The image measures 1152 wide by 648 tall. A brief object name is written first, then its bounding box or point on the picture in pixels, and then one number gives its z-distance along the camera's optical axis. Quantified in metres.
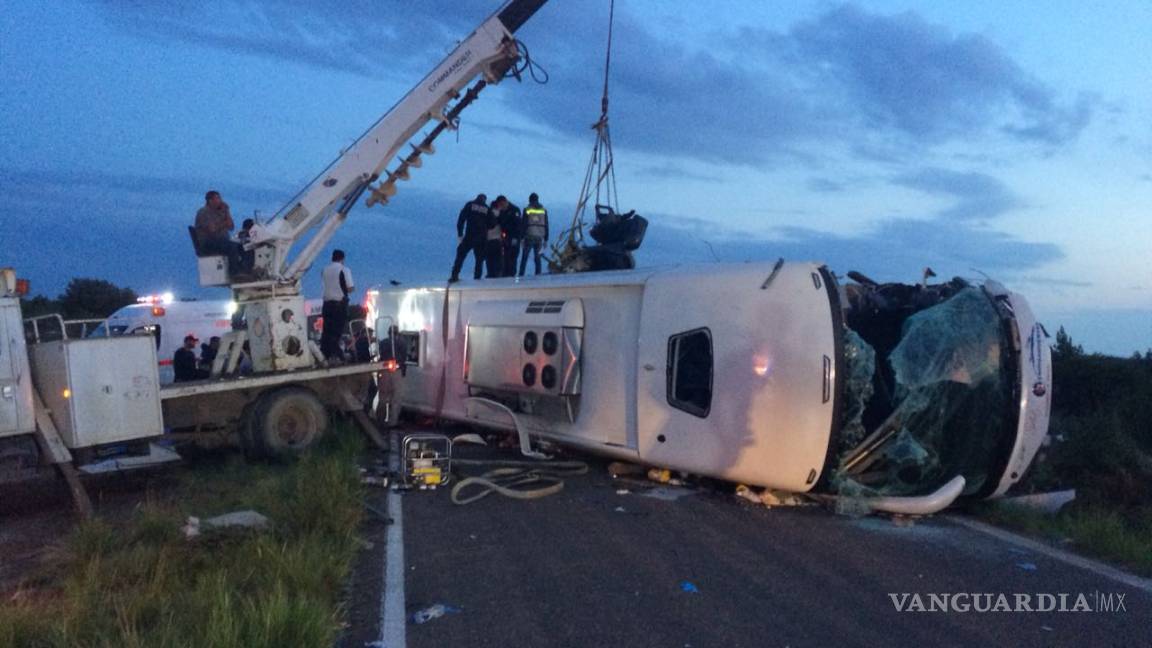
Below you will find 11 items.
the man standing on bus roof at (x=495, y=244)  15.26
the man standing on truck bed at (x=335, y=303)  12.98
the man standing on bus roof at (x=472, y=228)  15.08
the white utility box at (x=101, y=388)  9.53
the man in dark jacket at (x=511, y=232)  15.56
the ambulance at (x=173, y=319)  20.95
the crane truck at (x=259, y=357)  9.52
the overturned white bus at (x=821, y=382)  8.57
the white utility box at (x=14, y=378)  9.28
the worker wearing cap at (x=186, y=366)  12.71
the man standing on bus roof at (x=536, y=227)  15.68
